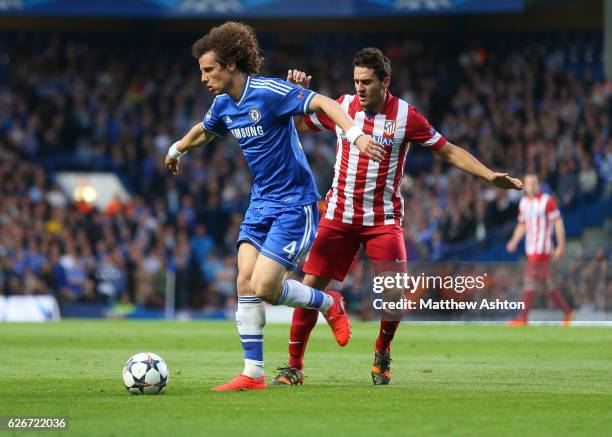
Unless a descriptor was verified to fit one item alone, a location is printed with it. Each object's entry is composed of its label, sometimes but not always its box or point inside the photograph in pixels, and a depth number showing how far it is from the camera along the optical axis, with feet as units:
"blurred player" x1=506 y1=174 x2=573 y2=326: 115.14
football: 49.85
